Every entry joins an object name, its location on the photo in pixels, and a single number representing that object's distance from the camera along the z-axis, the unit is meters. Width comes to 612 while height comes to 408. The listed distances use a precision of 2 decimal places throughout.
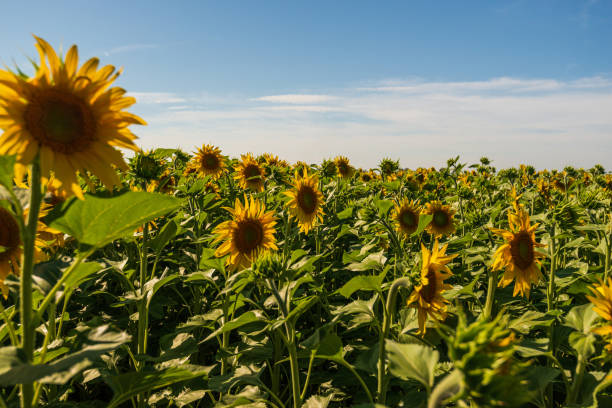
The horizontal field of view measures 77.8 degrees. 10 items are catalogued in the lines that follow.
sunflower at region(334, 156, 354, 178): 7.45
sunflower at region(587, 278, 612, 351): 1.46
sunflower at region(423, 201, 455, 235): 4.75
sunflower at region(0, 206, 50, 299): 1.62
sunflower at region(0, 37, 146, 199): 1.15
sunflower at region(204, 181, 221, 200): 6.23
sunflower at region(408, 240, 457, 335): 2.20
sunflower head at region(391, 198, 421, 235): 4.26
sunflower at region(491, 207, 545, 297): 2.75
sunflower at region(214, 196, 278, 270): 3.02
